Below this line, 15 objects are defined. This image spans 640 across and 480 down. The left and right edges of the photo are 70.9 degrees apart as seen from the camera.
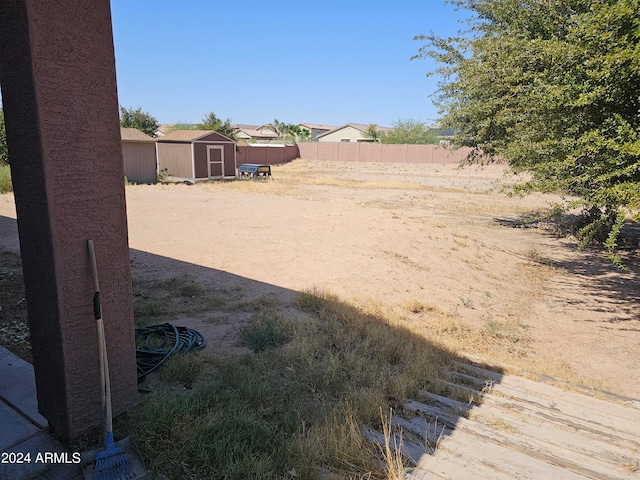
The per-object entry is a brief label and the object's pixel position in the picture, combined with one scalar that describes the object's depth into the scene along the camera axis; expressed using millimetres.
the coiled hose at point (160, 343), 3697
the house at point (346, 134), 77188
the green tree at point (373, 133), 68094
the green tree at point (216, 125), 44500
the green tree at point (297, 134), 71250
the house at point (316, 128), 93938
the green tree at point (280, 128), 78375
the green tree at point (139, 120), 39941
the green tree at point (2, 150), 21544
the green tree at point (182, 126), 65612
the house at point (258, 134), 75900
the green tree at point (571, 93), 4973
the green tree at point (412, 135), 56938
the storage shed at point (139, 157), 22050
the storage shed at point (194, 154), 24188
